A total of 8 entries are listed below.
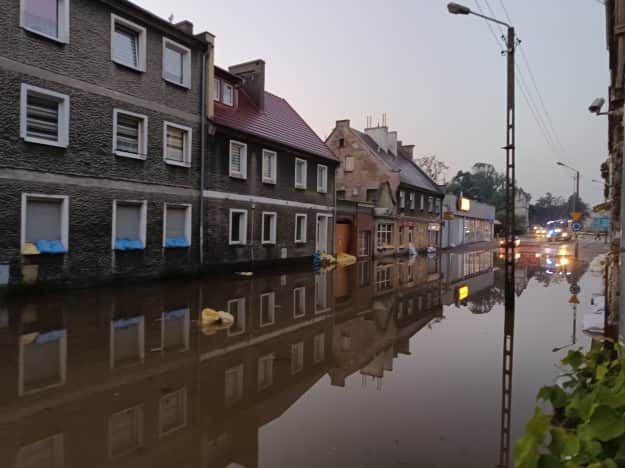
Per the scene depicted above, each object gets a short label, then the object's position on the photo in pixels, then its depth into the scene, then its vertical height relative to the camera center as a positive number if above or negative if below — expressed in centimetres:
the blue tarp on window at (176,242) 1578 -38
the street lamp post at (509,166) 1071 +182
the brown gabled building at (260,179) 1798 +258
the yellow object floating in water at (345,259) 2539 -145
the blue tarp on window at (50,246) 1210 -48
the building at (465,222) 4575 +184
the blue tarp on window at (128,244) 1414 -44
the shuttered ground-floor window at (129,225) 1423 +20
